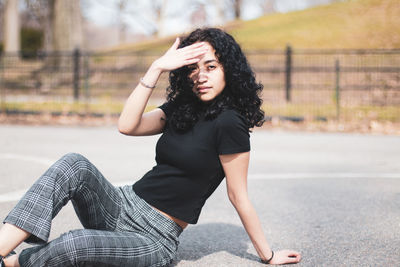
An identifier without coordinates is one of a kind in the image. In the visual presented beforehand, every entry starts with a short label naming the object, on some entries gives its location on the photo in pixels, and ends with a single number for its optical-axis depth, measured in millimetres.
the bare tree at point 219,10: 36438
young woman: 2787
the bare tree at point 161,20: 41594
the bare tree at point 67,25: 19203
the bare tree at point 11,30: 28891
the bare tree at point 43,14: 45969
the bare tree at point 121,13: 47641
